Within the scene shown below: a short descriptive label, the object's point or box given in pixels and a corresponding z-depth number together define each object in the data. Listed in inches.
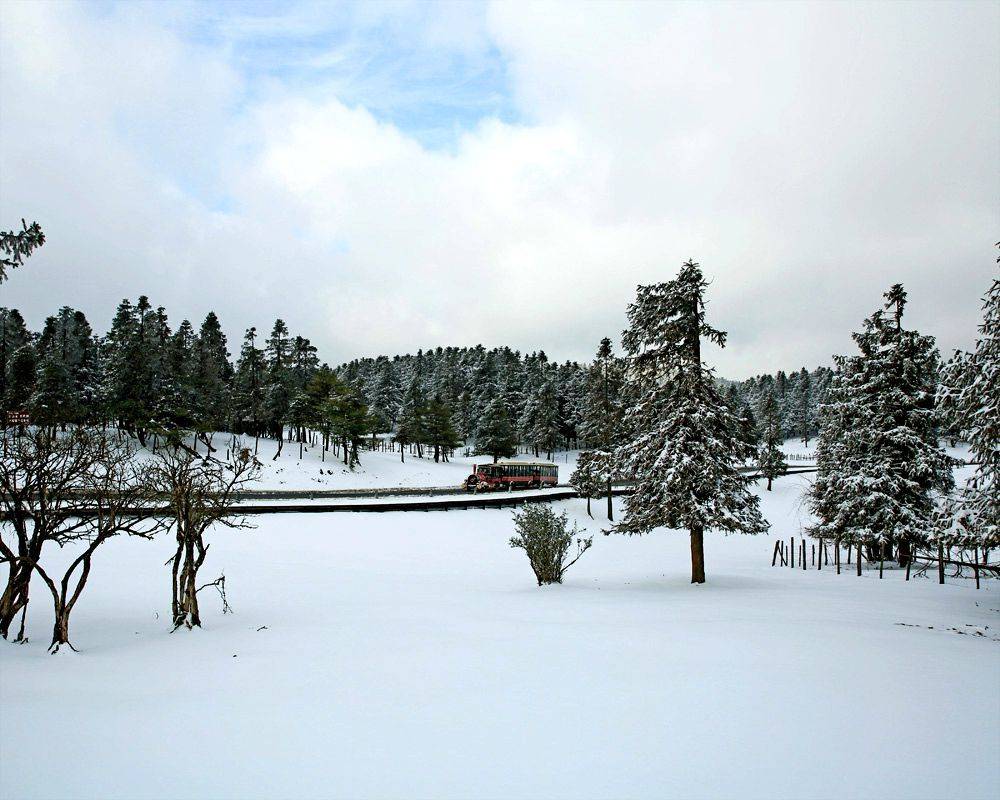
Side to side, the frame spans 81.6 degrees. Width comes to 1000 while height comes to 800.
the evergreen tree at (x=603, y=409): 1895.9
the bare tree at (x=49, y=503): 434.6
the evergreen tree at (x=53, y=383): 2191.2
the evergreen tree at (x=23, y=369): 2714.1
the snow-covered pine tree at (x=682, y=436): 808.9
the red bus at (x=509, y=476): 2326.2
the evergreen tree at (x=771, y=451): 2838.8
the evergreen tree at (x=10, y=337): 3001.5
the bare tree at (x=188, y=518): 511.5
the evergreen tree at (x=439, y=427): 3115.2
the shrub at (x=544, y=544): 806.5
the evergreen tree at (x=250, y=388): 2849.4
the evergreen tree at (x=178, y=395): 2370.4
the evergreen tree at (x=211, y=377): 2581.7
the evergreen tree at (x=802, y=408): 5644.7
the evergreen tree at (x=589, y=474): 1768.0
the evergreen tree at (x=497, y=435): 3053.6
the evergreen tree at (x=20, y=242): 427.8
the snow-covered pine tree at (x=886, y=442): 983.6
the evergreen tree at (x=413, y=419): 3169.3
